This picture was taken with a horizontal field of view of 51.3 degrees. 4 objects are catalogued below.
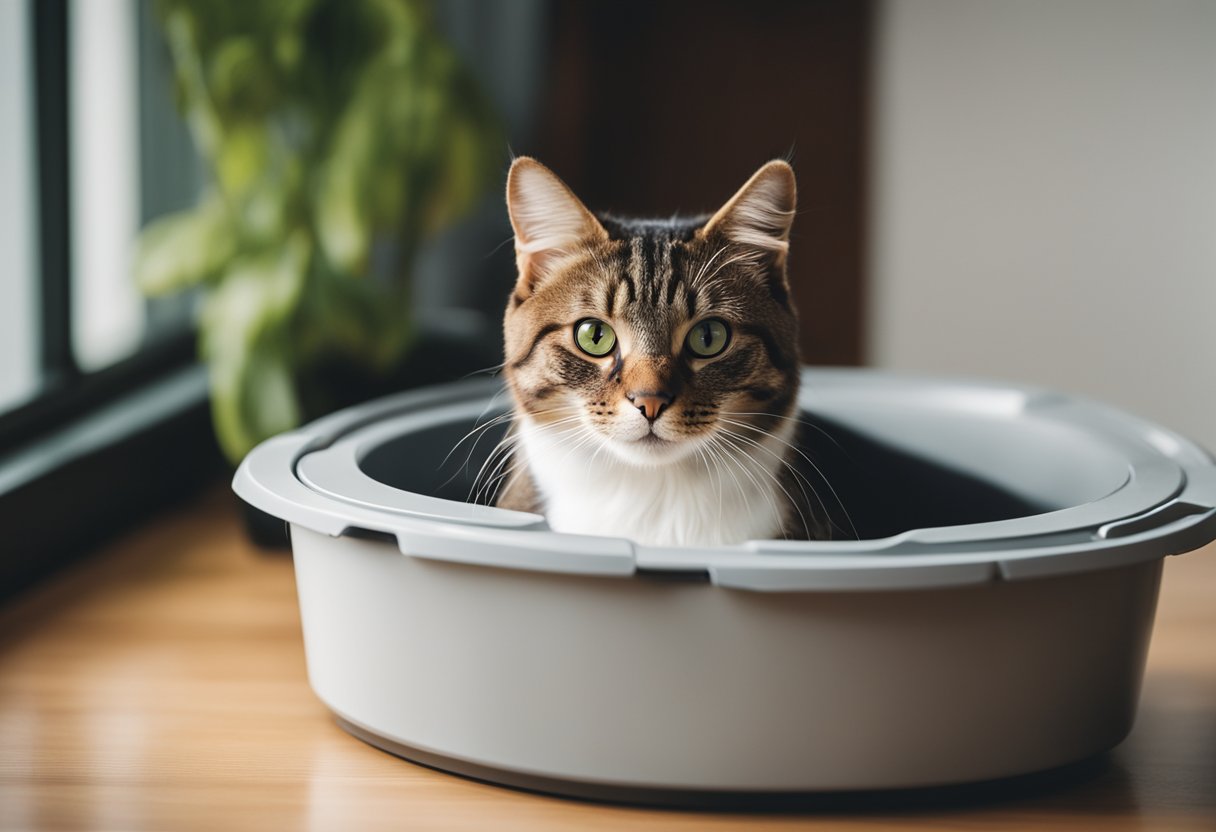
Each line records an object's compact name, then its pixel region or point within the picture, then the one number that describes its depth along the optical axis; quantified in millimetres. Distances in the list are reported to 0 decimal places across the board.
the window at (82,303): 1518
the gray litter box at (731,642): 829
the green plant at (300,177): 1538
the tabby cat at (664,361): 1037
